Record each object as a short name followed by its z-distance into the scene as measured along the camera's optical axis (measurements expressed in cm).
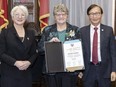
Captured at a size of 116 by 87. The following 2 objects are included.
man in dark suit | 335
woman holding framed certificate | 329
